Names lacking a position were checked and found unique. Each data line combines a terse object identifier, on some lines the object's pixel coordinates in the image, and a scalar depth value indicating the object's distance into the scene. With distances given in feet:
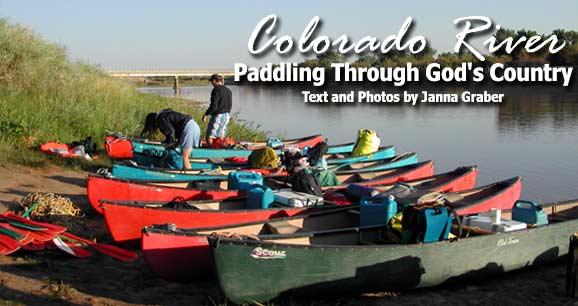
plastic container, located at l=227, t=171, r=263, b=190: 30.68
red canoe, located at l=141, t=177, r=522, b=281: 20.95
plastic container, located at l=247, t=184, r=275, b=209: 27.30
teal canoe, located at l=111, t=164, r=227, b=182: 34.47
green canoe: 19.51
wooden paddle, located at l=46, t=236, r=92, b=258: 23.53
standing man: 43.86
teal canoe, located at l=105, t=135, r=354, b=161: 42.27
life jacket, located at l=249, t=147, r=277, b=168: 37.83
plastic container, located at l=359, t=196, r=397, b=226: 24.02
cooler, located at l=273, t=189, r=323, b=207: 26.91
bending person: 36.78
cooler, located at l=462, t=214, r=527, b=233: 23.67
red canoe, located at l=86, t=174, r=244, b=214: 28.84
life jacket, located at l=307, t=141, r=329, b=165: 38.58
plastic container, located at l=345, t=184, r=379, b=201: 28.89
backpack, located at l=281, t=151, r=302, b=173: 34.33
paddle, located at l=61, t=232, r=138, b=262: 23.72
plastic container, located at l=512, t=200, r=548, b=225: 25.44
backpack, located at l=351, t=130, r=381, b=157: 46.16
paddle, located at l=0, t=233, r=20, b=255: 22.12
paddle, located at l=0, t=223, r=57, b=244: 23.00
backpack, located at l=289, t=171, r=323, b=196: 28.68
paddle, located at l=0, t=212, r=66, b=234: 23.64
